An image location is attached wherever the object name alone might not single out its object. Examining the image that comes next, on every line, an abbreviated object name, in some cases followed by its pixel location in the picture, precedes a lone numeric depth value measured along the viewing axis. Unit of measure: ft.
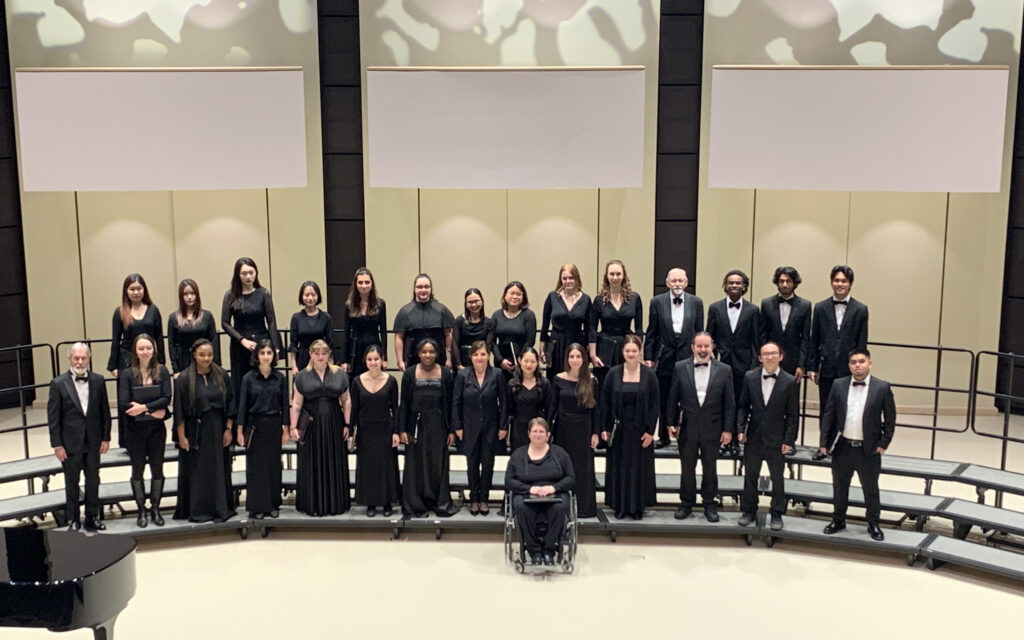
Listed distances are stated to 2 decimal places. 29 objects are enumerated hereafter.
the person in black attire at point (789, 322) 26.45
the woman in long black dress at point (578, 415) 24.66
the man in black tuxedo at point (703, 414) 24.66
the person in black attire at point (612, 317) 26.37
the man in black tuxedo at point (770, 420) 24.29
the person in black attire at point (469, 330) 26.25
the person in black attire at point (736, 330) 26.32
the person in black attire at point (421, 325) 26.50
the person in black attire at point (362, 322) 26.43
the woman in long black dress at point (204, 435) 24.44
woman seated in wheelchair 23.16
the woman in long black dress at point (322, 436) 24.97
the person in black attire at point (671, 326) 26.40
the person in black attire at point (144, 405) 24.00
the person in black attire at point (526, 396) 24.91
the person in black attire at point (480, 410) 25.08
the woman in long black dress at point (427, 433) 25.11
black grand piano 16.74
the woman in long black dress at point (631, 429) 24.86
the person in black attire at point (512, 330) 26.03
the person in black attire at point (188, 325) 25.90
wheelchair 23.13
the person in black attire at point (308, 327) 26.50
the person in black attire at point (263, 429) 24.72
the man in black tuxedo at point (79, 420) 23.72
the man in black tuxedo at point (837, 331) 26.04
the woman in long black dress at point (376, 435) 25.02
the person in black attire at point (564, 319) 26.53
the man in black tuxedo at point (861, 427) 23.70
